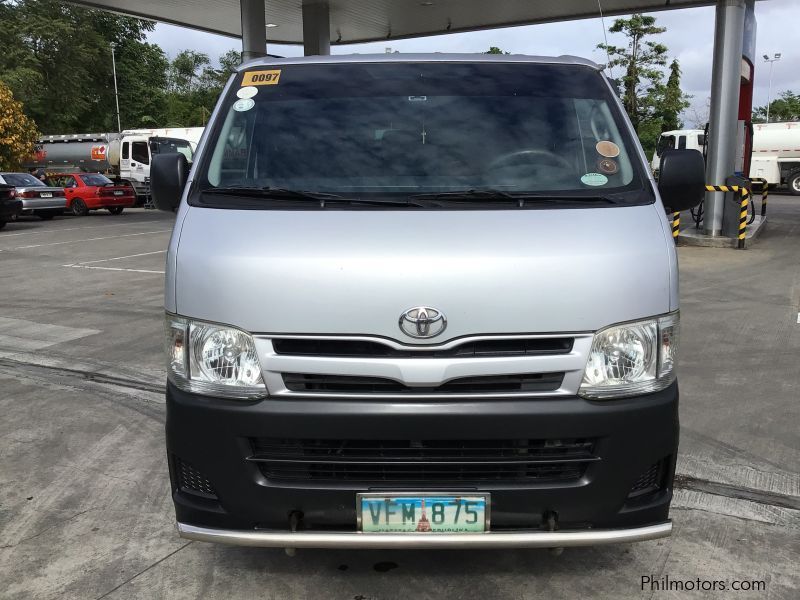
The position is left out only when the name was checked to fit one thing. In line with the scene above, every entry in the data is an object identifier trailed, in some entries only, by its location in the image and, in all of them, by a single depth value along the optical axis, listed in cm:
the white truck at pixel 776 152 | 2984
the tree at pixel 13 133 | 2820
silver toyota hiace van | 257
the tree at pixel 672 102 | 4100
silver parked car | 2241
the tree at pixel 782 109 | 6599
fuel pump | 1450
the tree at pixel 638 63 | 3903
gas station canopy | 1841
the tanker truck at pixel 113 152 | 2982
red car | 2545
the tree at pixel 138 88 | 5744
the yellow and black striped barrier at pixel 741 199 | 1387
